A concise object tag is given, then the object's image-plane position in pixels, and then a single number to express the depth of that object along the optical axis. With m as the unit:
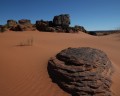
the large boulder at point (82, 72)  2.47
